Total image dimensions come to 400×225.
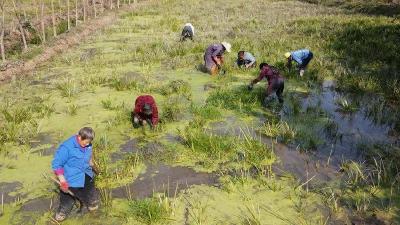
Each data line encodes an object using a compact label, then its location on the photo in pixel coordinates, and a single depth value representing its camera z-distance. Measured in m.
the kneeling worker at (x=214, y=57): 11.86
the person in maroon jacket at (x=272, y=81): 9.45
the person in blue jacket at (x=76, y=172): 5.12
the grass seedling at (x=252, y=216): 5.38
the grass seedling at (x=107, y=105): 9.48
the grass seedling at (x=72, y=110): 9.17
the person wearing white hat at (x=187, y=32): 16.41
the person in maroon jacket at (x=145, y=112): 7.77
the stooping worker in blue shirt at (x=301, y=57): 11.38
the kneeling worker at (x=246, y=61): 12.17
